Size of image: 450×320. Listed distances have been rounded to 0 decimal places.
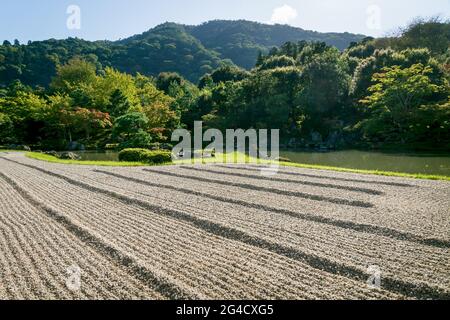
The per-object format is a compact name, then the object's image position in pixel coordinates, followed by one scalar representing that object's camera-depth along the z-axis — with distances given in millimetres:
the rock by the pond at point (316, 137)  34084
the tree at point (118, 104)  34375
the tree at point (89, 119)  33000
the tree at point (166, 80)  62428
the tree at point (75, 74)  51500
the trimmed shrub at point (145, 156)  21125
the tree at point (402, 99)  27672
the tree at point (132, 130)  26641
